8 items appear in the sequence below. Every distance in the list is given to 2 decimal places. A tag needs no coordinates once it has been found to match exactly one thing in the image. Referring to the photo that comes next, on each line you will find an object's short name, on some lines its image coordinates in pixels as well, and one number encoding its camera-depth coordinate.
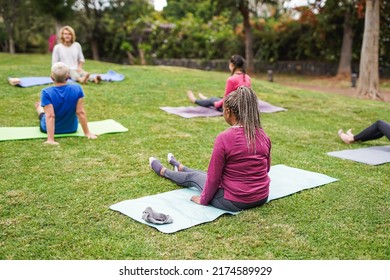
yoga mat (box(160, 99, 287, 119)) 7.34
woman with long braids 3.09
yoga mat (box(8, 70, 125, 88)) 8.73
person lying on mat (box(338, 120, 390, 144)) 5.11
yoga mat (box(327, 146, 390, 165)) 4.83
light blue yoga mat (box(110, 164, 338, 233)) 3.09
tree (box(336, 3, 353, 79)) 18.08
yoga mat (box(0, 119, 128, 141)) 5.36
